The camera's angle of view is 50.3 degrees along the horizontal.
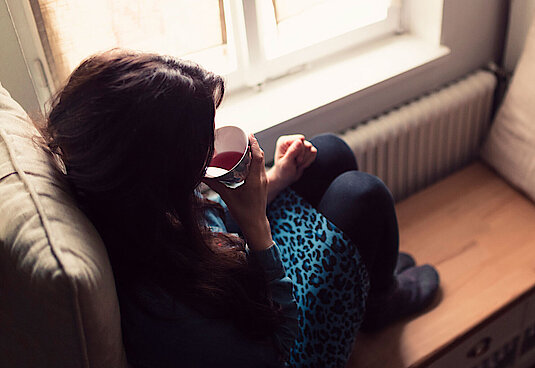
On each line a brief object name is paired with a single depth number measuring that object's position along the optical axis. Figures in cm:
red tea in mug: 92
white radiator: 149
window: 118
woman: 74
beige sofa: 65
